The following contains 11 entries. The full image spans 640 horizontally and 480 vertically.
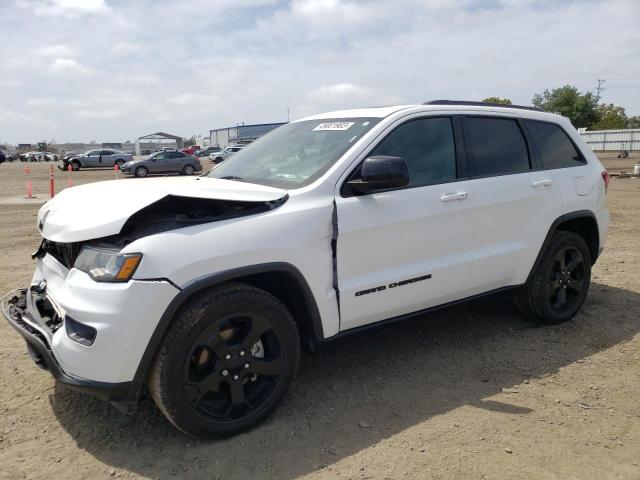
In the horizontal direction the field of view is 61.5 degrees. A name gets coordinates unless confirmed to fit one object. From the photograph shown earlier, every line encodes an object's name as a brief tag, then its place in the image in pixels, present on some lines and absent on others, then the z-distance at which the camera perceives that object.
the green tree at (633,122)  78.85
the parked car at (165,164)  29.14
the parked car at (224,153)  39.07
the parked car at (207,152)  60.47
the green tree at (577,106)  76.31
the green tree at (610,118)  77.43
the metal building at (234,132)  88.49
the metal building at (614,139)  50.06
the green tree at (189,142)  119.19
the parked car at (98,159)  36.22
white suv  2.62
